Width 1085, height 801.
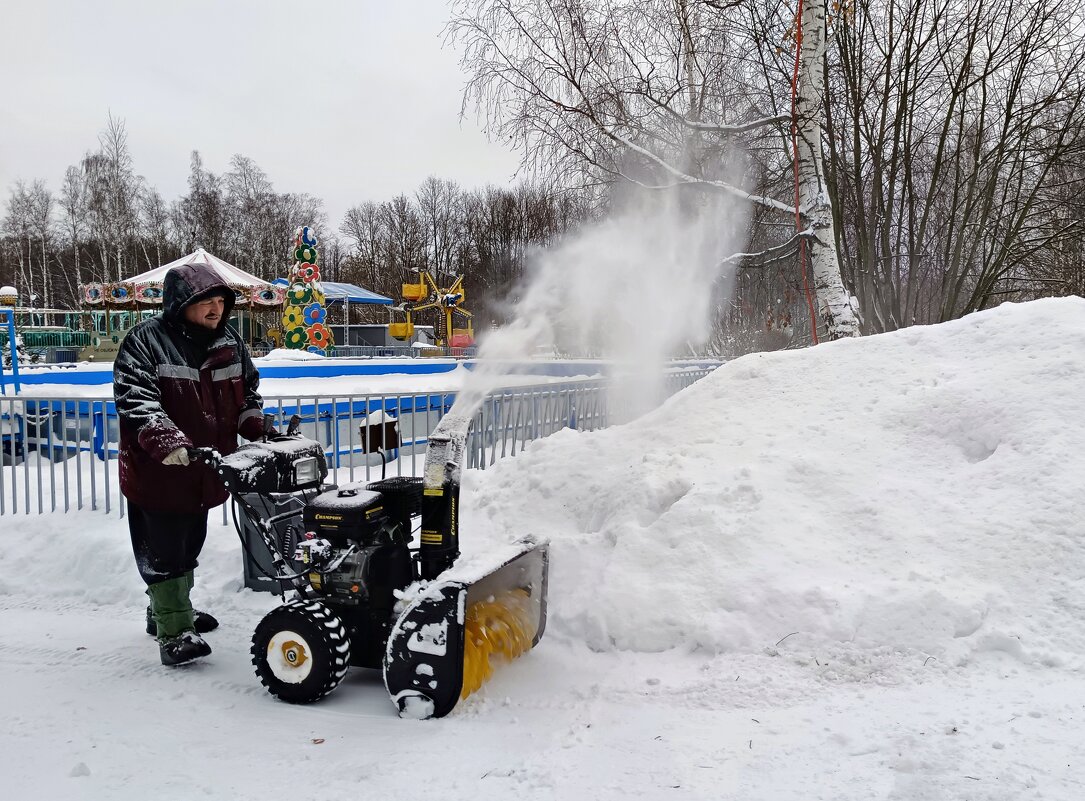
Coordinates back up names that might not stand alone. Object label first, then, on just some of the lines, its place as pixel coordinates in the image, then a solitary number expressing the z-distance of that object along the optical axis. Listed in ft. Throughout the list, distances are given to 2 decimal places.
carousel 72.69
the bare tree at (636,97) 27.73
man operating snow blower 11.53
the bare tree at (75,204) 148.97
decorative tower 76.43
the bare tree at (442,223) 185.26
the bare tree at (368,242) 189.78
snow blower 9.43
